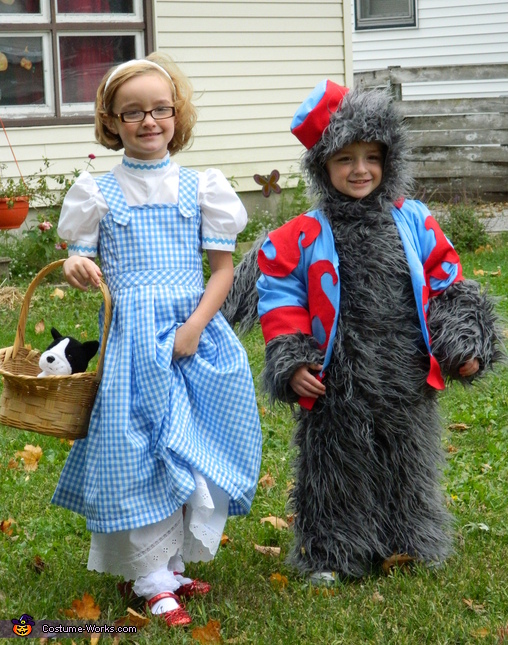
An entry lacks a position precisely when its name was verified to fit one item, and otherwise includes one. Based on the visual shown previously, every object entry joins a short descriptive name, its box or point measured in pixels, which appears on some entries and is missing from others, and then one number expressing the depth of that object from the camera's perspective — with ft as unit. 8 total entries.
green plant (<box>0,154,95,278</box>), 28.04
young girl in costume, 10.36
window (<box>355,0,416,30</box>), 55.67
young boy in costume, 11.08
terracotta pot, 27.04
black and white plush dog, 10.70
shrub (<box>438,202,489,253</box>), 32.86
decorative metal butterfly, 33.53
